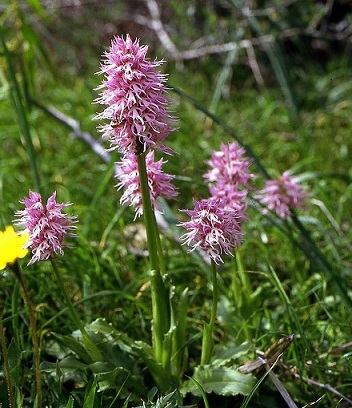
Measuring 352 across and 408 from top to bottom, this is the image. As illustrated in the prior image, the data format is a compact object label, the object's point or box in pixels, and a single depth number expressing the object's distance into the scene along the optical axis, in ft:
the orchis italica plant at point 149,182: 2.68
